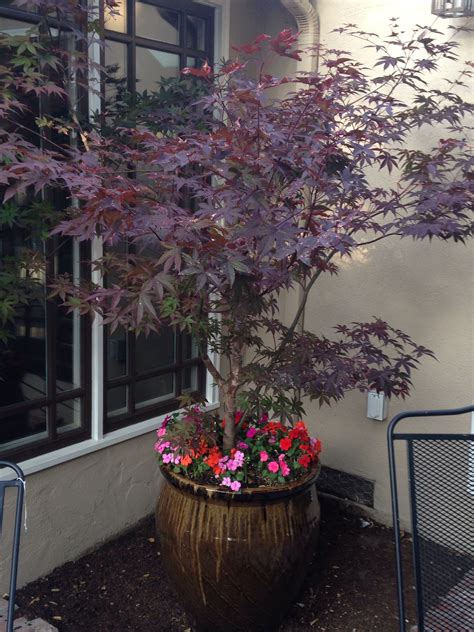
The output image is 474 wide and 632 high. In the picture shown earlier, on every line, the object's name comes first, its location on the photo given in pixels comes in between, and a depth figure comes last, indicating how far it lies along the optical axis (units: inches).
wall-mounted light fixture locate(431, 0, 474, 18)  125.7
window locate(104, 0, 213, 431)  131.0
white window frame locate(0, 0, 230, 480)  122.6
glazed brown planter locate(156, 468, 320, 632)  103.7
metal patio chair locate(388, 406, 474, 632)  75.3
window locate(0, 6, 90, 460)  113.3
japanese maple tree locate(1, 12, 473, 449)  82.4
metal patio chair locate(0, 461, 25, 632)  72.9
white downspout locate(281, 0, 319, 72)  142.3
